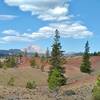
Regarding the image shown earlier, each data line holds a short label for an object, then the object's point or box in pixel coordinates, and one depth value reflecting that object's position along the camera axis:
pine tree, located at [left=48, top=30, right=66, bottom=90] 49.38
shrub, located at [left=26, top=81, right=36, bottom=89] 45.21
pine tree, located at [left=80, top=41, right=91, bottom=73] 72.71
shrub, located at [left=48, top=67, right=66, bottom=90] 37.26
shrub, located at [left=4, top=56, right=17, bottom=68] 82.94
